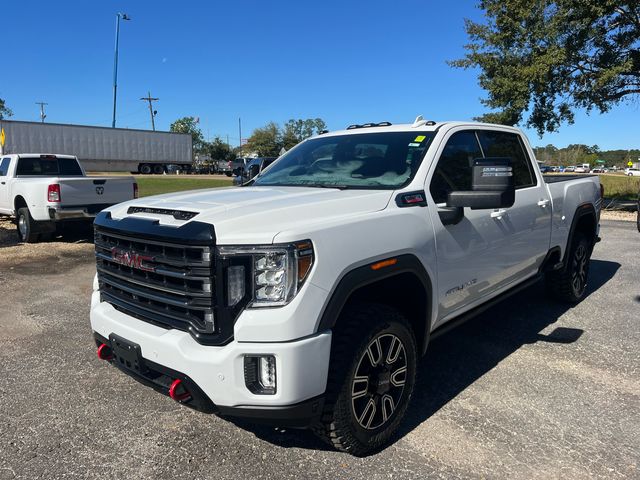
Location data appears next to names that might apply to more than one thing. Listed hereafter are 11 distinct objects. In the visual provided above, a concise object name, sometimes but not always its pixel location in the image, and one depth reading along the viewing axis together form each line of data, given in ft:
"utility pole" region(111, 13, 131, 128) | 147.74
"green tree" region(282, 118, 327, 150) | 312.71
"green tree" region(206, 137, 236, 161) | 279.88
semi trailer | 113.88
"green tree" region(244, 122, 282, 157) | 299.58
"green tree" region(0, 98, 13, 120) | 251.93
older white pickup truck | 29.89
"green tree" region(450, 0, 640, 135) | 43.93
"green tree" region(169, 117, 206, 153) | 307.78
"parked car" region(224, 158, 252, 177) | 159.55
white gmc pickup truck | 7.75
